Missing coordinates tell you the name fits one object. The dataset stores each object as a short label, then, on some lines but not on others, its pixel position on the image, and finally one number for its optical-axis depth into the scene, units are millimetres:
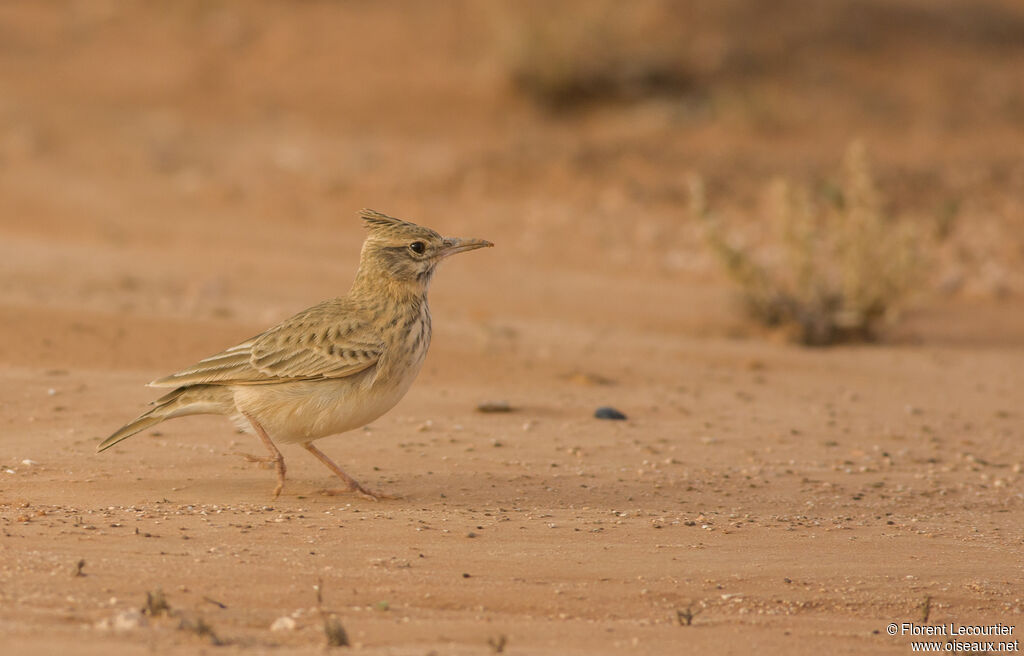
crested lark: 12023
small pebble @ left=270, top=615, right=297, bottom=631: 9016
